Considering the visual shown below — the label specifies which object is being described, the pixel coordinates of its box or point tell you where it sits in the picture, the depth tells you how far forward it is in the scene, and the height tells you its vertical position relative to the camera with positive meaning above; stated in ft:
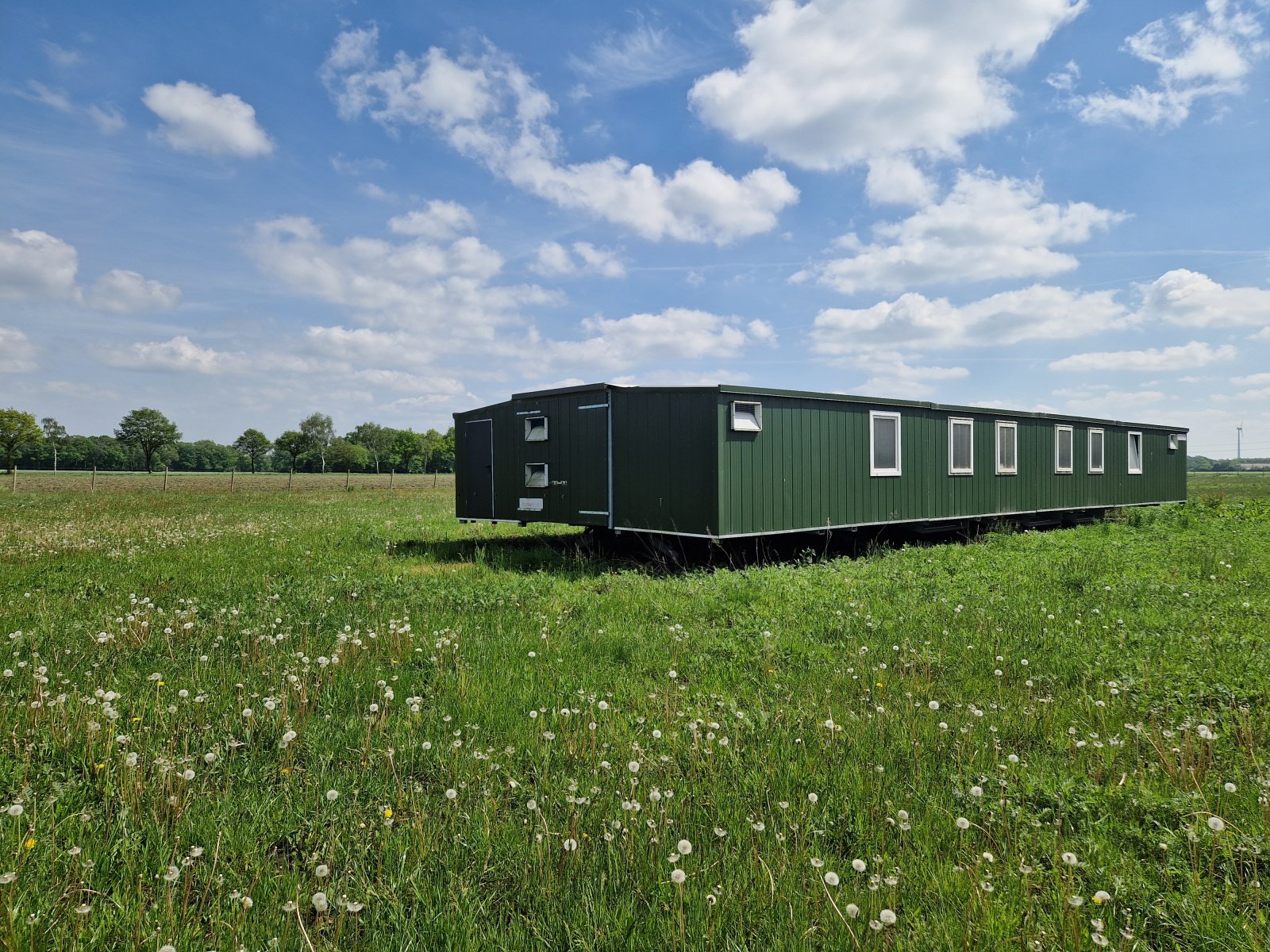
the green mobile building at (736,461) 36.27 +0.44
